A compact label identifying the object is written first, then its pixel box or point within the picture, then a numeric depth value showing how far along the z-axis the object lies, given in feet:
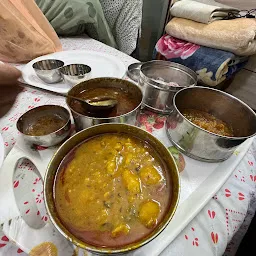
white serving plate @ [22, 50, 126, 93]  2.43
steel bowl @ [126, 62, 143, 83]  2.70
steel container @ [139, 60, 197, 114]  1.96
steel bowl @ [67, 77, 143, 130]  1.59
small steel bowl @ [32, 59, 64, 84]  2.36
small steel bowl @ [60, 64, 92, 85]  2.34
